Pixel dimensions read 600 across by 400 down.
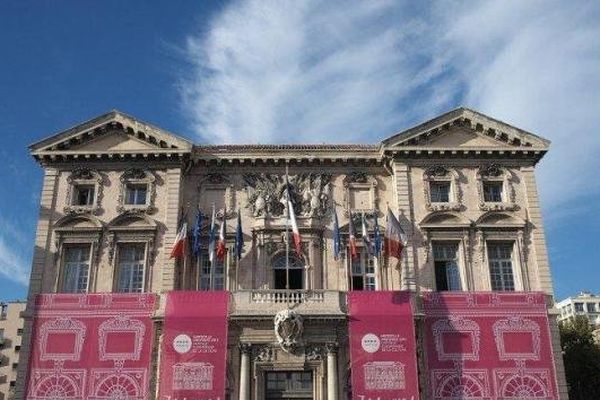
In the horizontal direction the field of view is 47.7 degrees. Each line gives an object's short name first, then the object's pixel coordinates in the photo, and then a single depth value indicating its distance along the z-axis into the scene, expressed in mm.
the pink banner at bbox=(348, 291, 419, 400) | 26688
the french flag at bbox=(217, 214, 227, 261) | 29156
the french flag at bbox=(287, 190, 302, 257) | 28912
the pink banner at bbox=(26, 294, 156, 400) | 27188
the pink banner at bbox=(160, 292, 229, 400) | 26609
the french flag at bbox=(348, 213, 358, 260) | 29344
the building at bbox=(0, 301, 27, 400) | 69750
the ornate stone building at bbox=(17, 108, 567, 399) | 27922
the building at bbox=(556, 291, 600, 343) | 108750
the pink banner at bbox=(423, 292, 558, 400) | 27250
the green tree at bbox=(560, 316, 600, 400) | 44500
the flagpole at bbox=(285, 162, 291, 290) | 29516
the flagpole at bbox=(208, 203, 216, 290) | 29378
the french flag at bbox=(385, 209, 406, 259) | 29031
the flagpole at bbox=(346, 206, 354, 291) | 29953
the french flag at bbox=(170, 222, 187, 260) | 28859
